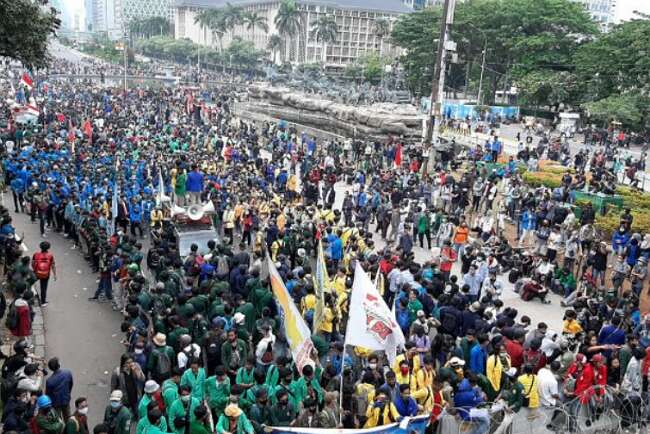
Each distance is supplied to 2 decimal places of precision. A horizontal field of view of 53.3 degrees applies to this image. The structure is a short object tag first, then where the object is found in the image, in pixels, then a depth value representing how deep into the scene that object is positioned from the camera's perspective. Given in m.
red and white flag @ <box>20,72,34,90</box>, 27.27
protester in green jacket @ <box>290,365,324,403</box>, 7.40
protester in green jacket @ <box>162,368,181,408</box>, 7.15
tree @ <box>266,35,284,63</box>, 82.31
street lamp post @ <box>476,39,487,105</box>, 44.50
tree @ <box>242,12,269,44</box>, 90.18
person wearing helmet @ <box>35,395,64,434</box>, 6.72
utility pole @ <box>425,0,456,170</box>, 20.28
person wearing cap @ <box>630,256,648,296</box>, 13.05
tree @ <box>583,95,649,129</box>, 32.22
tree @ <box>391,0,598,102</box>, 43.25
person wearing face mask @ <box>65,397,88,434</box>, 6.68
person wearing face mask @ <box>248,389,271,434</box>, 7.05
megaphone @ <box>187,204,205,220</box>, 14.08
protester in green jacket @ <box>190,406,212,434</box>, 6.79
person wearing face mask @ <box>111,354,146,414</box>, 7.65
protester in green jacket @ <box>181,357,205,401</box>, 7.37
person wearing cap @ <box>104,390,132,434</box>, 6.89
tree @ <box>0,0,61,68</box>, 13.22
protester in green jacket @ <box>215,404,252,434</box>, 6.71
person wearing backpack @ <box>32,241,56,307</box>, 11.55
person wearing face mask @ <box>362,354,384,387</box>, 7.86
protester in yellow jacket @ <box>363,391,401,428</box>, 7.09
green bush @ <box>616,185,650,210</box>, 18.97
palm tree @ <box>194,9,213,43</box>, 101.20
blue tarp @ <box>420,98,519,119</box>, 41.07
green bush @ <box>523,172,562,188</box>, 21.92
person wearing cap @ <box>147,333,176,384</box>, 8.06
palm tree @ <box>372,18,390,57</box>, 73.88
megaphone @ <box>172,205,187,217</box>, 14.16
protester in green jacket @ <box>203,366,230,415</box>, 7.39
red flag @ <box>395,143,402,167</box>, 24.42
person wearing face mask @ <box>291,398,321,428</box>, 6.98
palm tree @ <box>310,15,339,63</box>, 81.44
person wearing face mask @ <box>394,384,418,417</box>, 7.38
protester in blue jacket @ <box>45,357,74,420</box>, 7.54
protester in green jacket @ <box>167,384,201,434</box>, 6.90
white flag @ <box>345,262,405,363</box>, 7.72
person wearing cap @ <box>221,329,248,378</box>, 8.26
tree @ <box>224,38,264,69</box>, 86.81
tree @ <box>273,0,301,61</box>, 80.31
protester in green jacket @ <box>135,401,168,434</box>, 6.60
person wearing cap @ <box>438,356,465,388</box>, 7.81
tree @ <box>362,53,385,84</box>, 67.81
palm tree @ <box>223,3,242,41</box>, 96.00
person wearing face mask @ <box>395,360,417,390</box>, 7.78
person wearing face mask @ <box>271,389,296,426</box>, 7.17
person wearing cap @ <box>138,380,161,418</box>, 6.82
